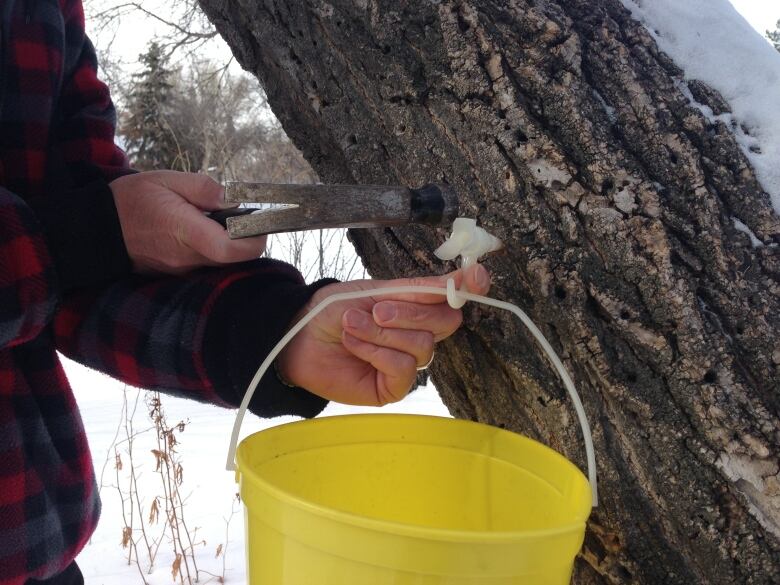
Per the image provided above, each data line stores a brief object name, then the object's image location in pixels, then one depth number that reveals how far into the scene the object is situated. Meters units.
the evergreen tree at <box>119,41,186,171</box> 18.66
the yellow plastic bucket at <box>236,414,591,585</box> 0.58
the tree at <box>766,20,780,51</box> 12.02
